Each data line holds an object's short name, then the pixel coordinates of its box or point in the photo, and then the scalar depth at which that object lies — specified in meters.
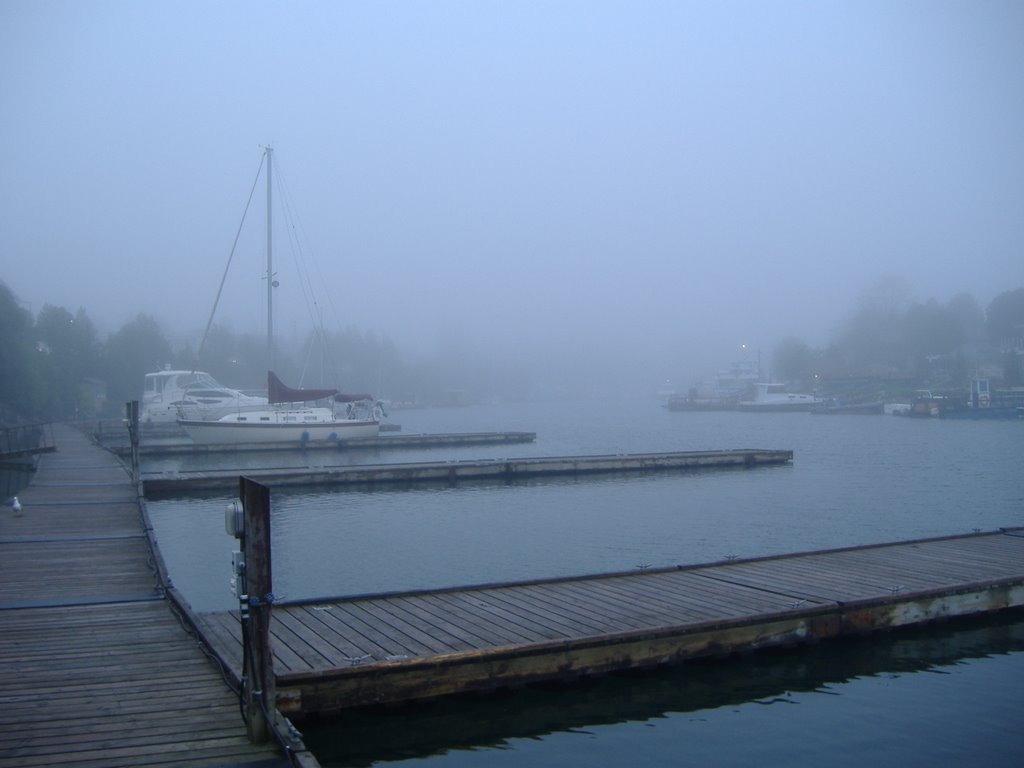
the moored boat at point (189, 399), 45.38
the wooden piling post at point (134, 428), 18.89
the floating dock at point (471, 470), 25.66
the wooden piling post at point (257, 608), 5.18
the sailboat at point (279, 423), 41.41
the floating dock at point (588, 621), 7.90
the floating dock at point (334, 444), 38.38
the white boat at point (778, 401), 103.62
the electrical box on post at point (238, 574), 5.28
